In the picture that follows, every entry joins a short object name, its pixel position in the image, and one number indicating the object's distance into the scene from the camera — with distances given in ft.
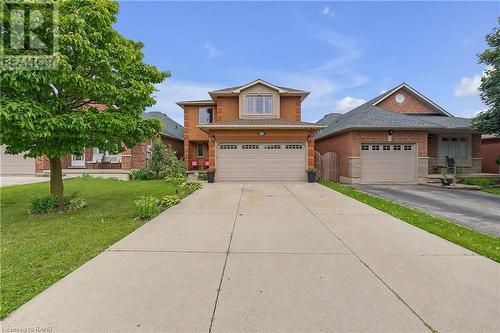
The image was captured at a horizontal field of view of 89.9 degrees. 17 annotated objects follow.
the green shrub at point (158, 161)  53.21
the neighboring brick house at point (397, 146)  47.88
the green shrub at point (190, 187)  35.44
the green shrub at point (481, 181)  45.09
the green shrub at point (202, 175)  51.93
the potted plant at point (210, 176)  47.06
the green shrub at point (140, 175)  52.44
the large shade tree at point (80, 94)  17.11
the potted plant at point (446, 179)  43.29
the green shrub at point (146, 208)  20.10
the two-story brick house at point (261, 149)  48.39
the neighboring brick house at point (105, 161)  56.18
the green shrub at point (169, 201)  24.02
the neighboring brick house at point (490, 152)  60.34
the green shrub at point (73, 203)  23.43
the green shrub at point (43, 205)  22.15
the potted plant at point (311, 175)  47.34
